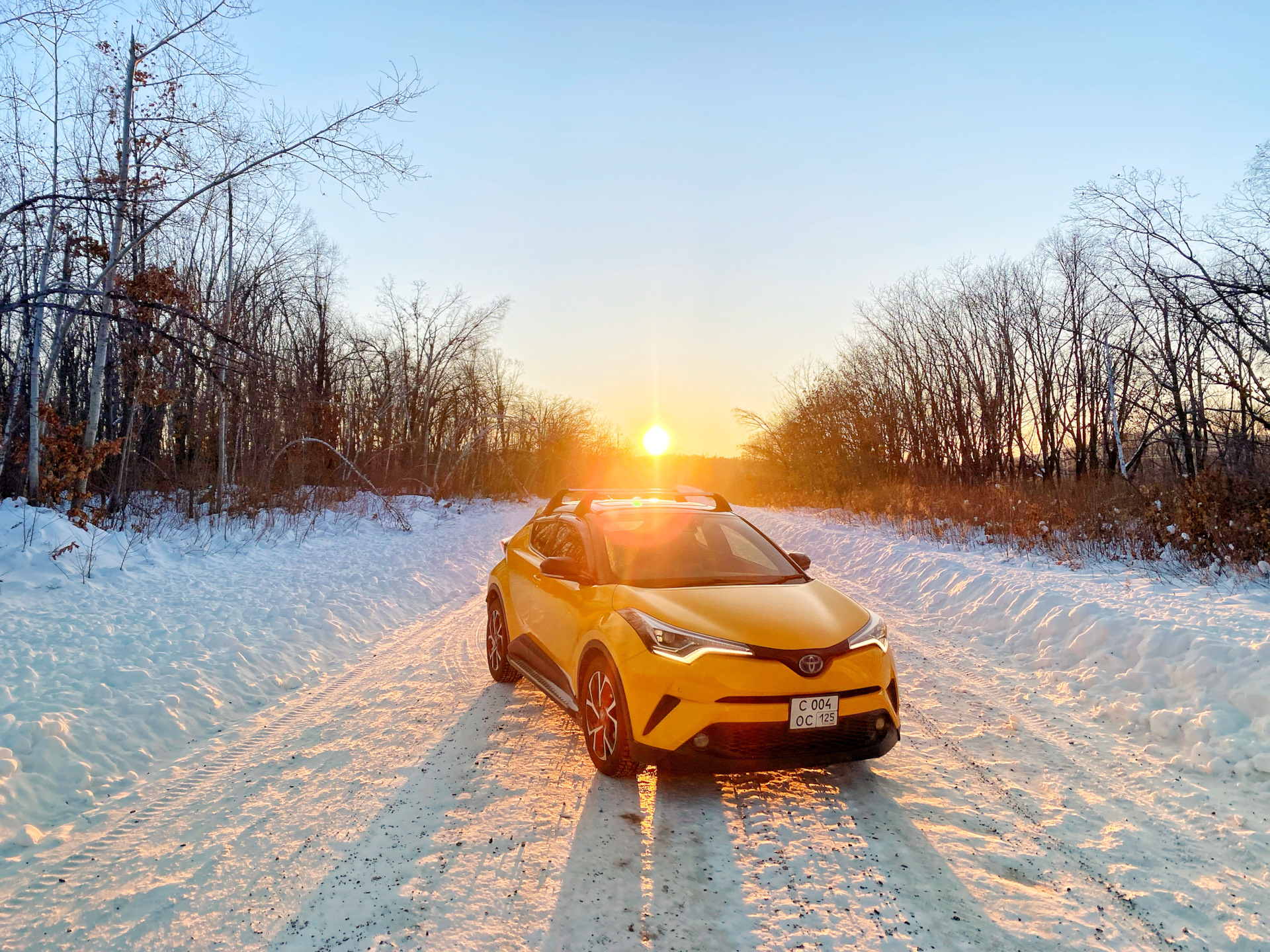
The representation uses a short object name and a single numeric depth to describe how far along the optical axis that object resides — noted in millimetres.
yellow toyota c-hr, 3725
